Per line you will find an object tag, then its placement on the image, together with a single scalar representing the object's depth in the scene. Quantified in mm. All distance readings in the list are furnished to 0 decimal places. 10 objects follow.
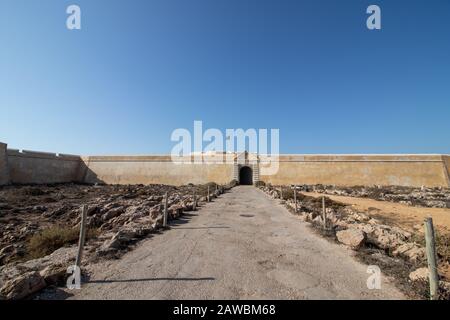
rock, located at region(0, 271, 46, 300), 3232
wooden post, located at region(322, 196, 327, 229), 7611
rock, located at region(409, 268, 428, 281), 3801
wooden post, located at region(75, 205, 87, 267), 4344
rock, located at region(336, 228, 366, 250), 5602
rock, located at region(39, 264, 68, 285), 3795
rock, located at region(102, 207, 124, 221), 11119
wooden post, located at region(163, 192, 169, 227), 8125
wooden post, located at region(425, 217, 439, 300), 3320
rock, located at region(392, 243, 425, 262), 4945
